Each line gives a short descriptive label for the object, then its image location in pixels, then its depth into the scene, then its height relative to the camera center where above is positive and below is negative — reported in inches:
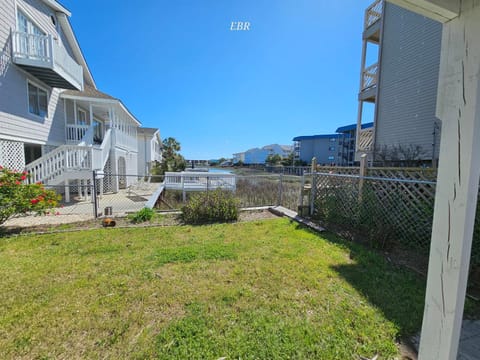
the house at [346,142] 1096.0 +138.7
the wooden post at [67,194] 337.3 -49.5
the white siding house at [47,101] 281.7 +102.8
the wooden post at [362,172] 203.2 -3.1
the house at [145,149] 821.2 +58.9
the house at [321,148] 1331.2 +133.1
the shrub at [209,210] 235.5 -48.3
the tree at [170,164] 689.6 +2.9
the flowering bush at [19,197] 184.5 -30.7
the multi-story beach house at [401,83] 309.6 +144.6
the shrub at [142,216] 235.9 -56.8
